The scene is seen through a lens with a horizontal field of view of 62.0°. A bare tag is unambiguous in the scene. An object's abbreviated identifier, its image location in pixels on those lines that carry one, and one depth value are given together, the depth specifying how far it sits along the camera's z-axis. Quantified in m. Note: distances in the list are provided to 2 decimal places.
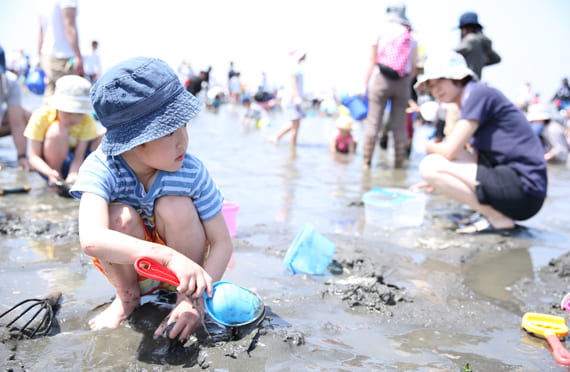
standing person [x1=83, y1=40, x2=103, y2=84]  10.12
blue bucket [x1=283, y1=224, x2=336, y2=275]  2.35
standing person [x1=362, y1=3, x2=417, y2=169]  5.32
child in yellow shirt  3.44
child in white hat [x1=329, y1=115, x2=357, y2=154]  7.54
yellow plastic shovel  1.72
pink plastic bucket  2.72
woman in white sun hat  3.21
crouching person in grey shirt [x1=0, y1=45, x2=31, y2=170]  4.52
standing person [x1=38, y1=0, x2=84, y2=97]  4.64
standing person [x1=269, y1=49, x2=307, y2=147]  7.34
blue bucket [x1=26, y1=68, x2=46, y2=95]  5.30
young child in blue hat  1.50
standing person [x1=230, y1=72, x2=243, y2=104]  23.70
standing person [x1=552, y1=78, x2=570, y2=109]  20.44
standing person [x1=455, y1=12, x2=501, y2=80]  4.84
